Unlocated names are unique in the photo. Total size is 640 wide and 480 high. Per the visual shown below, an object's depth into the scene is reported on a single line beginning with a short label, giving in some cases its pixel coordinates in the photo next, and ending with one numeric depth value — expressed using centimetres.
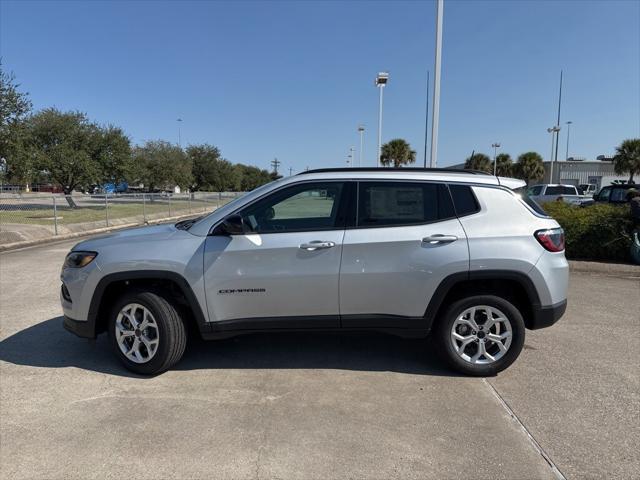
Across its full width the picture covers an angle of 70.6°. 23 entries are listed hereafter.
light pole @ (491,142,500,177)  5553
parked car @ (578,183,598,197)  3568
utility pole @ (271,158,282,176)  11261
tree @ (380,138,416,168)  5522
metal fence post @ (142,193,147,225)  2212
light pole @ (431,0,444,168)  1158
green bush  852
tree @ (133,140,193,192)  3659
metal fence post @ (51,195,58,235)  1502
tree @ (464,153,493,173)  6084
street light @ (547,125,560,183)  4672
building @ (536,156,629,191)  5468
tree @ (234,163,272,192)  7300
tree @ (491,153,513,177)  5844
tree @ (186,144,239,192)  4475
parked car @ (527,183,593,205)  2268
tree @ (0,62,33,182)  1514
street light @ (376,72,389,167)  2172
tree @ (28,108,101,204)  2500
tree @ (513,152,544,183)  5288
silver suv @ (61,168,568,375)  377
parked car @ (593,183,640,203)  1590
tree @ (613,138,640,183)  4078
